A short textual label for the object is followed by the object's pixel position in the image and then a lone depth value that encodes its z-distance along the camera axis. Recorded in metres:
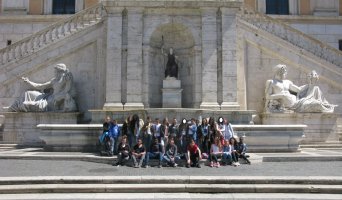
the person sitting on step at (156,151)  13.45
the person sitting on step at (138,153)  13.19
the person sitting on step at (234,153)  13.68
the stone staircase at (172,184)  10.32
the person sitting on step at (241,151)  13.84
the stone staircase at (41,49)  20.16
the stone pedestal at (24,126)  19.16
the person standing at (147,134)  13.99
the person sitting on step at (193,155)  13.32
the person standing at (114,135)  14.75
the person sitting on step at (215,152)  13.45
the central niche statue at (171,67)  20.00
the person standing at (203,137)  14.22
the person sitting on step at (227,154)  13.63
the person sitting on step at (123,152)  13.40
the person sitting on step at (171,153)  13.38
